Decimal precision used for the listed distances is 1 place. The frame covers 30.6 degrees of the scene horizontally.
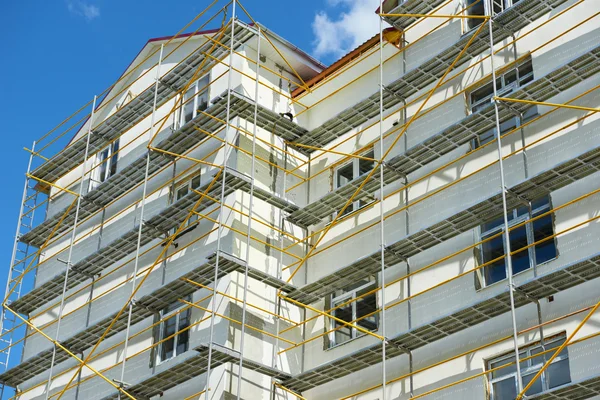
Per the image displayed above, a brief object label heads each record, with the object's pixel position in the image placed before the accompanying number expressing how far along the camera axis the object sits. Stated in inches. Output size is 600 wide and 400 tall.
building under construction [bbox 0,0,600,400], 612.1
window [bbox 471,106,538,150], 667.4
